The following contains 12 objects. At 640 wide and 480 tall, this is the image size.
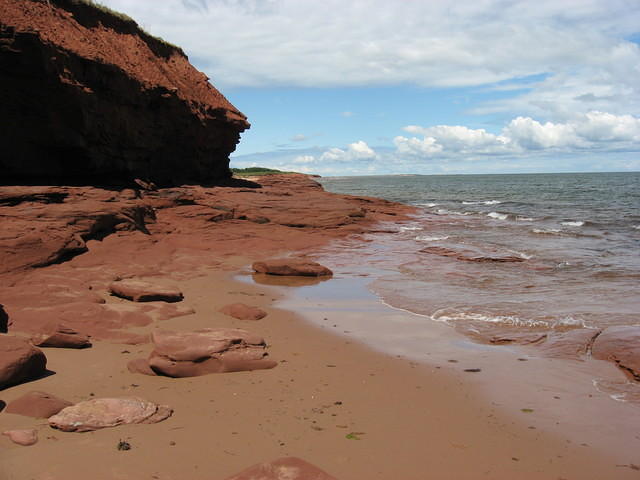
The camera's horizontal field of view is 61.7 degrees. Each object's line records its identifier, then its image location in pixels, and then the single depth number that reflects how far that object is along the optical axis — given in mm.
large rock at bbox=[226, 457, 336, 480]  3212
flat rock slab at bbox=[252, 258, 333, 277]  11642
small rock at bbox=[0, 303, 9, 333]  6047
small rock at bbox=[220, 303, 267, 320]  7777
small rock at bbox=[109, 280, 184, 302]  8203
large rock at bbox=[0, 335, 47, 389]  4664
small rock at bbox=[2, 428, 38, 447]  3707
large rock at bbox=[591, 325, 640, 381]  5885
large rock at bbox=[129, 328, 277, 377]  5301
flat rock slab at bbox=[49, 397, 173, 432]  3982
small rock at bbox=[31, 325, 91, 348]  5883
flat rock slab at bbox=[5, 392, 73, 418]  4160
